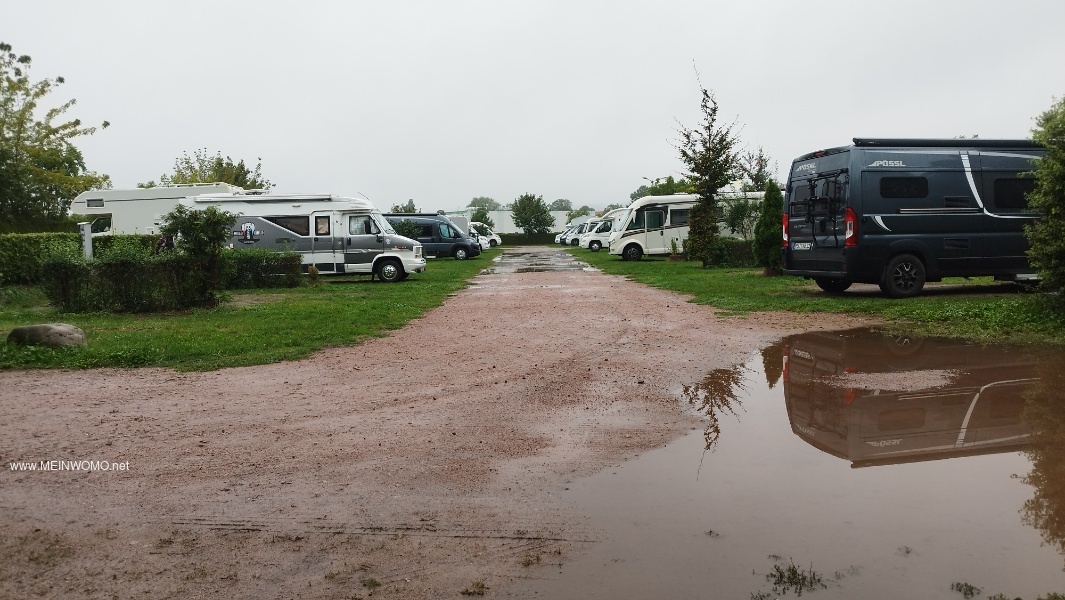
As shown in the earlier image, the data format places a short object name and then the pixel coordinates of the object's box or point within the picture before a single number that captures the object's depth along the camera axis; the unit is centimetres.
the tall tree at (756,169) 4580
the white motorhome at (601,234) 4878
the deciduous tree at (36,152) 4128
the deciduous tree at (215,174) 4959
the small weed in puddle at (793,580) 330
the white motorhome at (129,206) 3117
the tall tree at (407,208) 7281
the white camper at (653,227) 3228
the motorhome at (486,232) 6095
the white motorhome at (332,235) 2259
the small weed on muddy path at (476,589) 335
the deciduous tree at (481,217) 7996
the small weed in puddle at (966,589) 321
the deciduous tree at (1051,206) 977
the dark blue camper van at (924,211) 1307
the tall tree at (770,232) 1991
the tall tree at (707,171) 2783
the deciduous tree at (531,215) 7825
